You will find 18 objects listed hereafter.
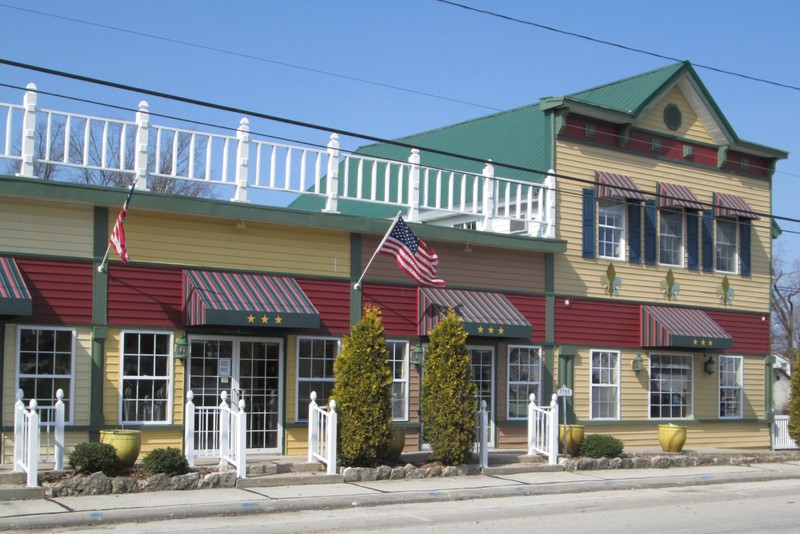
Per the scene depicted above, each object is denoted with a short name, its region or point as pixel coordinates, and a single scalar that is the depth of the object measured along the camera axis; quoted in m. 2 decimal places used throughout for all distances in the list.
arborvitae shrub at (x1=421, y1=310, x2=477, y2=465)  18.59
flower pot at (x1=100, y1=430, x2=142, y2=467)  15.81
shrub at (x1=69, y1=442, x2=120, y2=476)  15.18
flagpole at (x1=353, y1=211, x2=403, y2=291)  19.16
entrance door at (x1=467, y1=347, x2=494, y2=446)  22.03
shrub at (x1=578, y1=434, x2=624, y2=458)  21.02
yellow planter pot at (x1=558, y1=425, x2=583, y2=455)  21.08
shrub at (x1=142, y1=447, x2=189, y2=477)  15.66
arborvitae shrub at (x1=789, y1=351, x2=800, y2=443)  26.10
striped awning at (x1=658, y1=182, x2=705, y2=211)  25.64
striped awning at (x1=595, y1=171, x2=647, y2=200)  24.34
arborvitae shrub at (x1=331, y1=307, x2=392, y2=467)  17.69
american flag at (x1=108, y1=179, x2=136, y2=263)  15.98
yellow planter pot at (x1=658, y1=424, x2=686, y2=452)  23.33
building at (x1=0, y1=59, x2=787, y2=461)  17.06
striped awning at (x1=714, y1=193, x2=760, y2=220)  26.72
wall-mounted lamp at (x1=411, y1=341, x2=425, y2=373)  20.78
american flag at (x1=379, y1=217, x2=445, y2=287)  19.31
